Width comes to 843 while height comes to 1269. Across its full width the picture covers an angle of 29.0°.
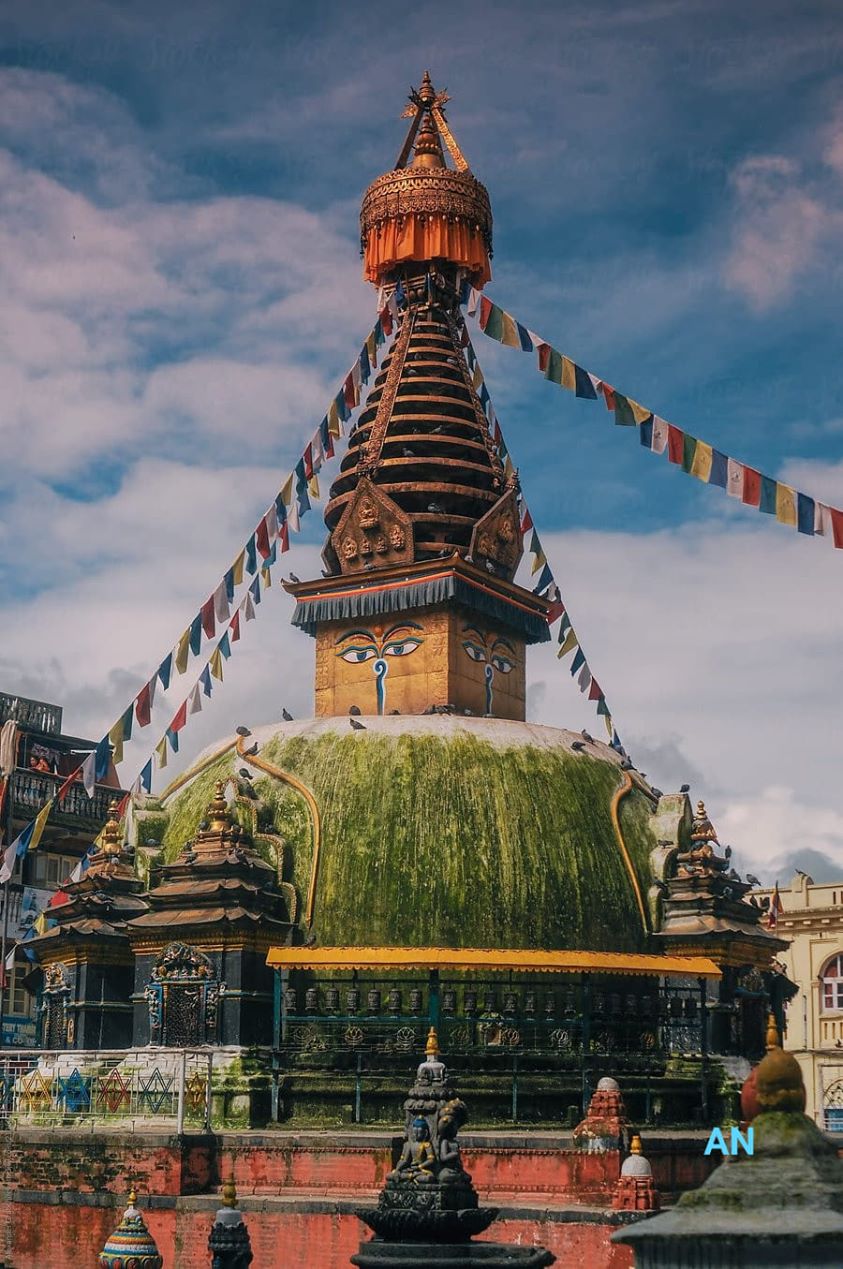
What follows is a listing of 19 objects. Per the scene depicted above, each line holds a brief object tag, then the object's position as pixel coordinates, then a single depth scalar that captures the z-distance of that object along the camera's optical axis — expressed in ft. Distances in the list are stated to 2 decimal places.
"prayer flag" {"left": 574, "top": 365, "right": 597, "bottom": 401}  101.45
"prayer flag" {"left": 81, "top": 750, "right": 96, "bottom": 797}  101.83
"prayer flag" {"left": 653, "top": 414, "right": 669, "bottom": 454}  94.27
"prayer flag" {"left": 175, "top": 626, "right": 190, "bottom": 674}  106.11
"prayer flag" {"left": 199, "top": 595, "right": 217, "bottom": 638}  107.04
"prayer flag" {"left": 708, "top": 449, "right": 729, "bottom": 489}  89.61
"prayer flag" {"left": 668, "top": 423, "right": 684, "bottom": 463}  92.84
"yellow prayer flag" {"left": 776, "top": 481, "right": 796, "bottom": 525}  84.94
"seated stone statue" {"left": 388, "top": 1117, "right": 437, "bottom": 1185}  44.91
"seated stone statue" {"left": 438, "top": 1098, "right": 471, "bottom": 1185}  44.75
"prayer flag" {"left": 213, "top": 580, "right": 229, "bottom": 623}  107.55
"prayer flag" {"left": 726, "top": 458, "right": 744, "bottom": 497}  88.34
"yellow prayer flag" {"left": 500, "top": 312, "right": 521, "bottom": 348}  110.93
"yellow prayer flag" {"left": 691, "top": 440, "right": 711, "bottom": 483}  90.89
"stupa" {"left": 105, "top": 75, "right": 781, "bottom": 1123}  85.20
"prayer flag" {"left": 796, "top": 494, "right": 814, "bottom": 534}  83.92
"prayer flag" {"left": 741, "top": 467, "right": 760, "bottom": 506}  87.30
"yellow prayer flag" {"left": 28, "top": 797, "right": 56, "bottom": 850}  103.96
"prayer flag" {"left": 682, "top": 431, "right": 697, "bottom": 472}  91.97
